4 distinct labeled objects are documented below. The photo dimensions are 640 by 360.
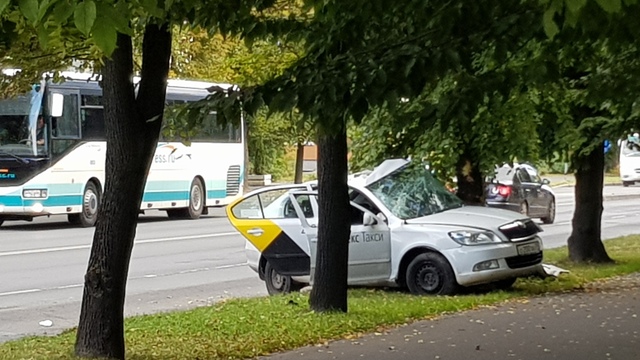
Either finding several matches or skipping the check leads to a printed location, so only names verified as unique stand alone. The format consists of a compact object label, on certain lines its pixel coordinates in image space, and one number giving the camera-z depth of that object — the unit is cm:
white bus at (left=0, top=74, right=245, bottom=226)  2577
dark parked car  2928
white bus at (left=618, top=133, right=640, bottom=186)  5112
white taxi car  1299
